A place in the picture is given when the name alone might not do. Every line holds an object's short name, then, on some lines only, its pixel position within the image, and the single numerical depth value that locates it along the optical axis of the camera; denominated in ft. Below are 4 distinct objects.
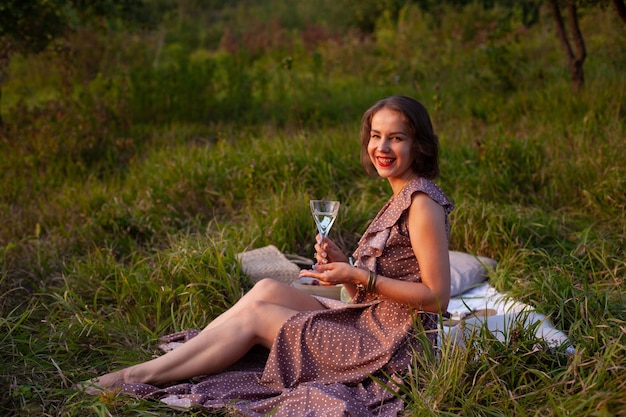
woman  9.60
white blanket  10.40
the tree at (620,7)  18.47
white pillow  14.69
